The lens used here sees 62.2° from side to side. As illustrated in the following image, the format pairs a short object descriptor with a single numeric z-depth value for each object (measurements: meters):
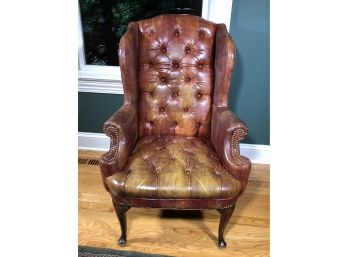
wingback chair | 1.24
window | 1.93
